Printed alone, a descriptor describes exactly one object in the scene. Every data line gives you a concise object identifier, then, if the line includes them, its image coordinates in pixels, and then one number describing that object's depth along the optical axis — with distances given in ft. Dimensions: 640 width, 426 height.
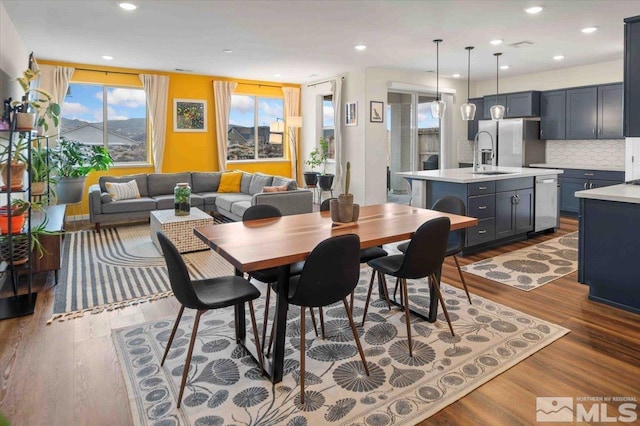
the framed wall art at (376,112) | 25.61
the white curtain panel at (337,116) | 26.84
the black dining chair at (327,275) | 7.03
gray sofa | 19.48
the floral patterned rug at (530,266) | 13.41
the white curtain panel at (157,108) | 25.41
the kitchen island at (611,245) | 10.52
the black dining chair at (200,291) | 7.04
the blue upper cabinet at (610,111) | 22.88
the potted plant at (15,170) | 11.28
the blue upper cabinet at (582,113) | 23.93
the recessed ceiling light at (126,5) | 13.73
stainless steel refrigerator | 25.79
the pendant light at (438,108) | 17.49
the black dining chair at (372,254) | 10.64
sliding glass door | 28.02
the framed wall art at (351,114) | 26.00
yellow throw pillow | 25.63
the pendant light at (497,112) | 18.98
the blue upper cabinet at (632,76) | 11.22
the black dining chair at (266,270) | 8.78
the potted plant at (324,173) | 27.30
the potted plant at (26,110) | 11.27
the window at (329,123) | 29.01
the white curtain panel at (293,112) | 30.68
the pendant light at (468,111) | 18.08
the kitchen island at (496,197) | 16.15
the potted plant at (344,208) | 9.56
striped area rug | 11.90
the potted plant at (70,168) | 20.62
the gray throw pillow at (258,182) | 23.52
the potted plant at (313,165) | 27.99
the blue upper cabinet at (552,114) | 25.38
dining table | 7.23
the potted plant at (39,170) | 15.62
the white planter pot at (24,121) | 11.23
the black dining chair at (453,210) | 10.96
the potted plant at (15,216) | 11.43
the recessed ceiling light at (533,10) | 14.41
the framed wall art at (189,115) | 26.61
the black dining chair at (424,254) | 8.41
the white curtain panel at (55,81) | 22.54
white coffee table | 16.47
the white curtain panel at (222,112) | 27.58
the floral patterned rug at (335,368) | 6.89
